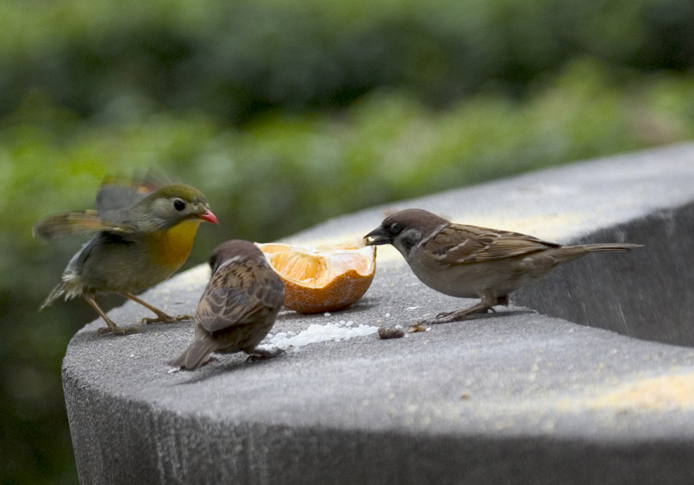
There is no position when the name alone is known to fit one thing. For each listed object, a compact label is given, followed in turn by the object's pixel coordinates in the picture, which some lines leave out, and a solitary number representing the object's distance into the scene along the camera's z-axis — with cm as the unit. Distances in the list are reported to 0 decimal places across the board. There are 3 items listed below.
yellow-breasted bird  753
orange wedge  694
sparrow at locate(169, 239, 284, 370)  542
